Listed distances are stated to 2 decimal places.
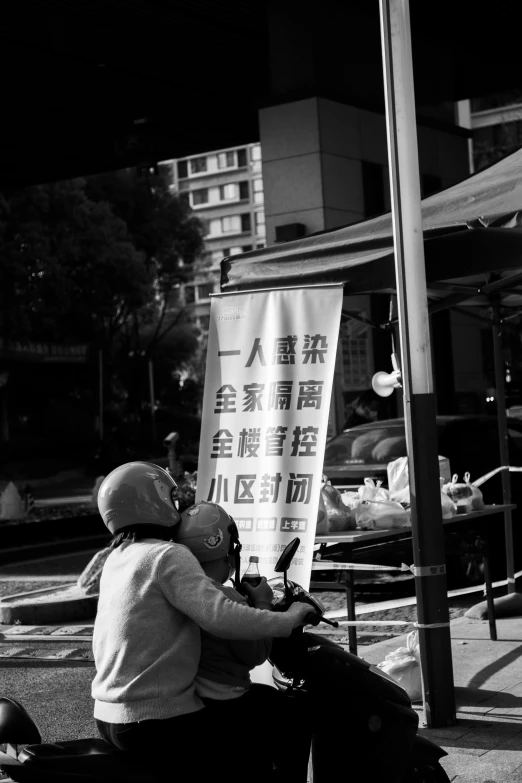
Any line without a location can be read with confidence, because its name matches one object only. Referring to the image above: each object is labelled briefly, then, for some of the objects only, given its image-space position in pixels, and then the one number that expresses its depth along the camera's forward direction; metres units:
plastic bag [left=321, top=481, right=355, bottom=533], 5.94
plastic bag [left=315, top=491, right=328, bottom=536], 5.79
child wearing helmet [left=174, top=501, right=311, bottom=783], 3.19
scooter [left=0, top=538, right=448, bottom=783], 3.24
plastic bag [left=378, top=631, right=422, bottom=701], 5.54
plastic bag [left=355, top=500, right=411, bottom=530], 5.99
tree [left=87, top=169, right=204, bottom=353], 36.50
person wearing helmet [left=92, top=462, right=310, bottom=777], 3.06
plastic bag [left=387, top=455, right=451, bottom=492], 6.77
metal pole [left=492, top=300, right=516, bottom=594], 7.86
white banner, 5.19
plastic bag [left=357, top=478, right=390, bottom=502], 6.37
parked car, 9.57
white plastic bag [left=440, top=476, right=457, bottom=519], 6.27
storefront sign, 29.09
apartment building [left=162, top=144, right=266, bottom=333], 106.06
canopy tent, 5.64
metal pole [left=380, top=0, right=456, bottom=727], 5.06
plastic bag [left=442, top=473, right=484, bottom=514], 6.48
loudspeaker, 7.84
